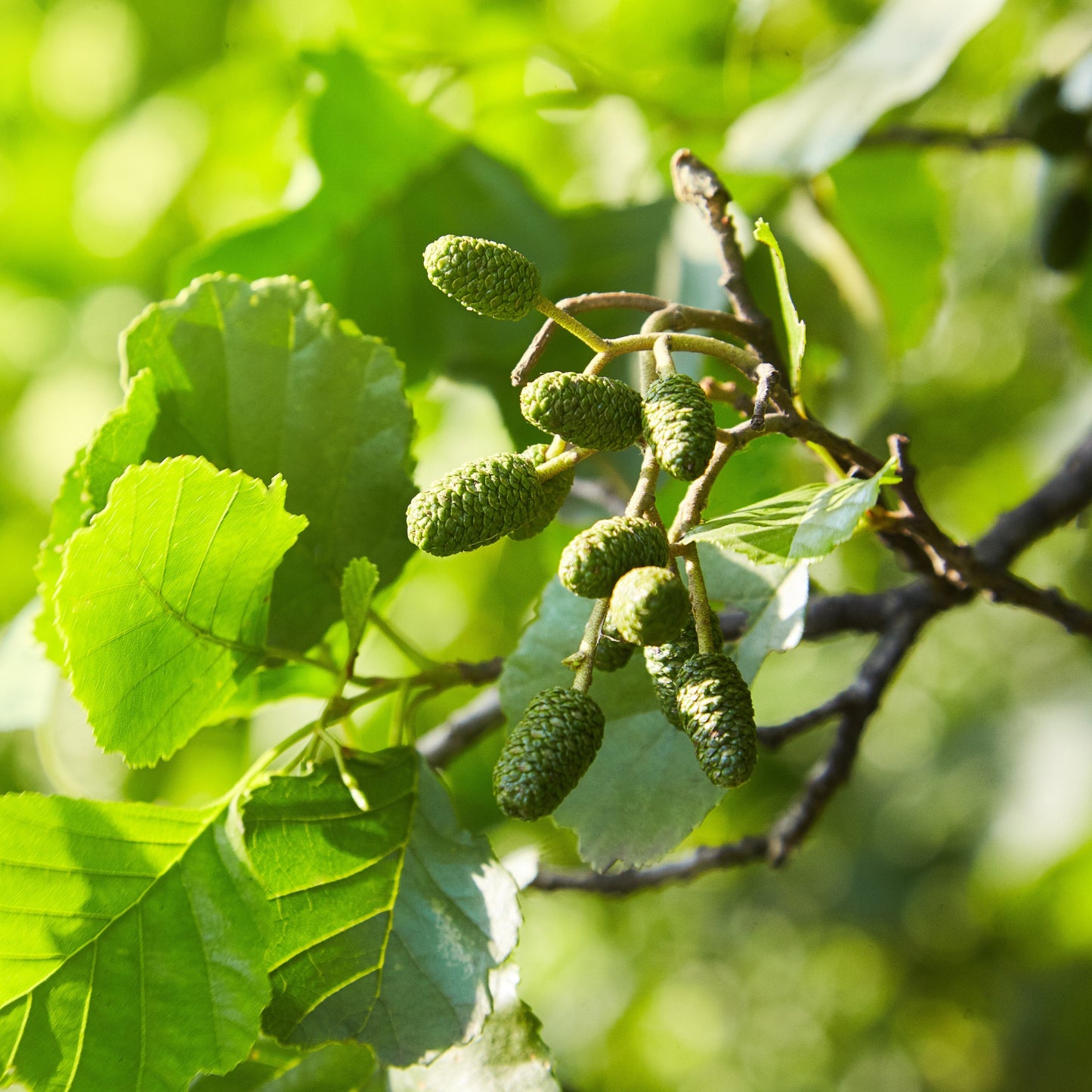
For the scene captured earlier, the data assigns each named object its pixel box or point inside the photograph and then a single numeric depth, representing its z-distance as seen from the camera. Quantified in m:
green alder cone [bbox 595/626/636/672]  0.55
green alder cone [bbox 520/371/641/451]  0.53
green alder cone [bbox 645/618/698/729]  0.54
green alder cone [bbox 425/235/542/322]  0.53
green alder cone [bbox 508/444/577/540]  0.55
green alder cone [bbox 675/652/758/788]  0.53
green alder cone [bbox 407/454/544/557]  0.53
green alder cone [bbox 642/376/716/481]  0.52
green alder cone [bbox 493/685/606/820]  0.53
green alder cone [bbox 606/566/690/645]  0.52
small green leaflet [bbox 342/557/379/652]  0.57
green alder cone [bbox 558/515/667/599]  0.52
